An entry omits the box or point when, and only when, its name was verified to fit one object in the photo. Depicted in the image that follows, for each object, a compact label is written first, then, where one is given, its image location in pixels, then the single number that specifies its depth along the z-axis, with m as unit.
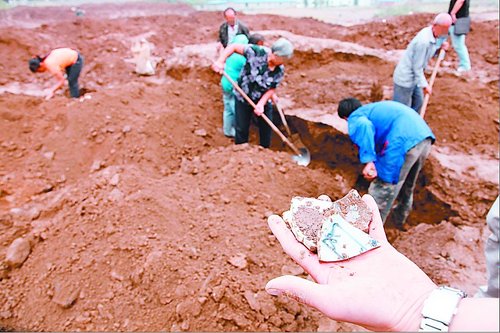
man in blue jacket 2.99
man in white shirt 3.95
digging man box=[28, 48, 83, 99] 5.40
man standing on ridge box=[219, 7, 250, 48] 5.37
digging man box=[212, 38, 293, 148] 3.73
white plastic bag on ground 7.39
